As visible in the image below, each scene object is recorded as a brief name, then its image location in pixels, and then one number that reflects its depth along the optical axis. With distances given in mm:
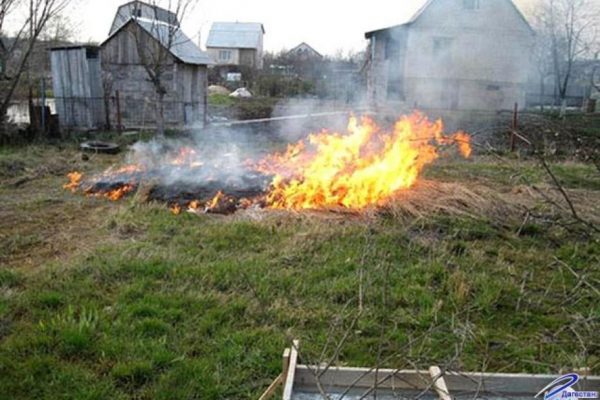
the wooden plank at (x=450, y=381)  2750
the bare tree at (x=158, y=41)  14242
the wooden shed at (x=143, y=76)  16422
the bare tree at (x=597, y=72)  25734
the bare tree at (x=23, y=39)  12836
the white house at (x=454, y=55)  21906
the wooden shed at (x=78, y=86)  16172
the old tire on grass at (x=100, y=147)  13250
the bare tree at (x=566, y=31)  21578
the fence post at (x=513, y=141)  14900
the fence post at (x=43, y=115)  14227
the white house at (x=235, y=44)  57944
